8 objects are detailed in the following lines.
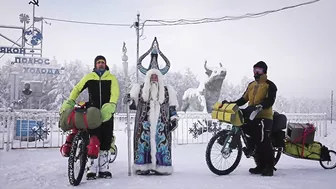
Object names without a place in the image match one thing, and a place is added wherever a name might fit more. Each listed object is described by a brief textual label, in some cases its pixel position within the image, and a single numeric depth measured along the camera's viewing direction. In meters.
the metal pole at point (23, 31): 12.60
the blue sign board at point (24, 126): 7.65
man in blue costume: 4.00
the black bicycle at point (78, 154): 3.26
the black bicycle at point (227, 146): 3.99
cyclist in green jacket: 3.71
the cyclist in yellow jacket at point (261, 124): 4.10
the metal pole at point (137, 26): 6.55
